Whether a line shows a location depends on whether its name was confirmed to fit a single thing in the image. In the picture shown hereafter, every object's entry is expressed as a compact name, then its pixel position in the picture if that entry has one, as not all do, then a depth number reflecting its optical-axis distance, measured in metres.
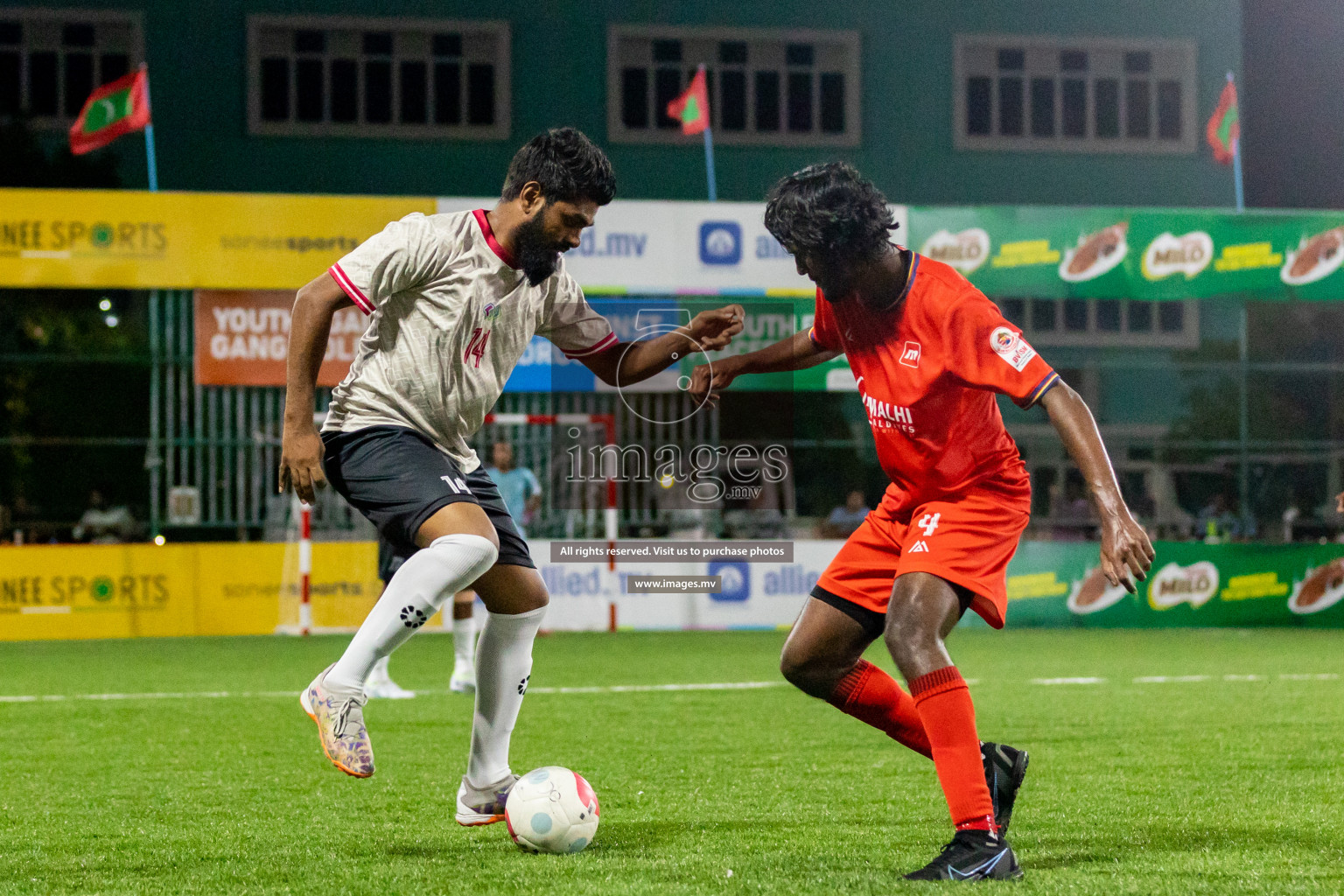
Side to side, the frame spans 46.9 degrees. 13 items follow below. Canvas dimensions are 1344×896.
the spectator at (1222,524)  17.66
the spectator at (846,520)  17.72
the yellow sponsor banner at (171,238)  15.95
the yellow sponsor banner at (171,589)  15.71
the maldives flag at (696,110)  19.34
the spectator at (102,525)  16.69
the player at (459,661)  10.08
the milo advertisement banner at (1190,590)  17.34
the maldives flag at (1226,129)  19.31
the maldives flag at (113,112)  17.09
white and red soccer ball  4.66
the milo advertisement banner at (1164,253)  17.61
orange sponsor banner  16.19
